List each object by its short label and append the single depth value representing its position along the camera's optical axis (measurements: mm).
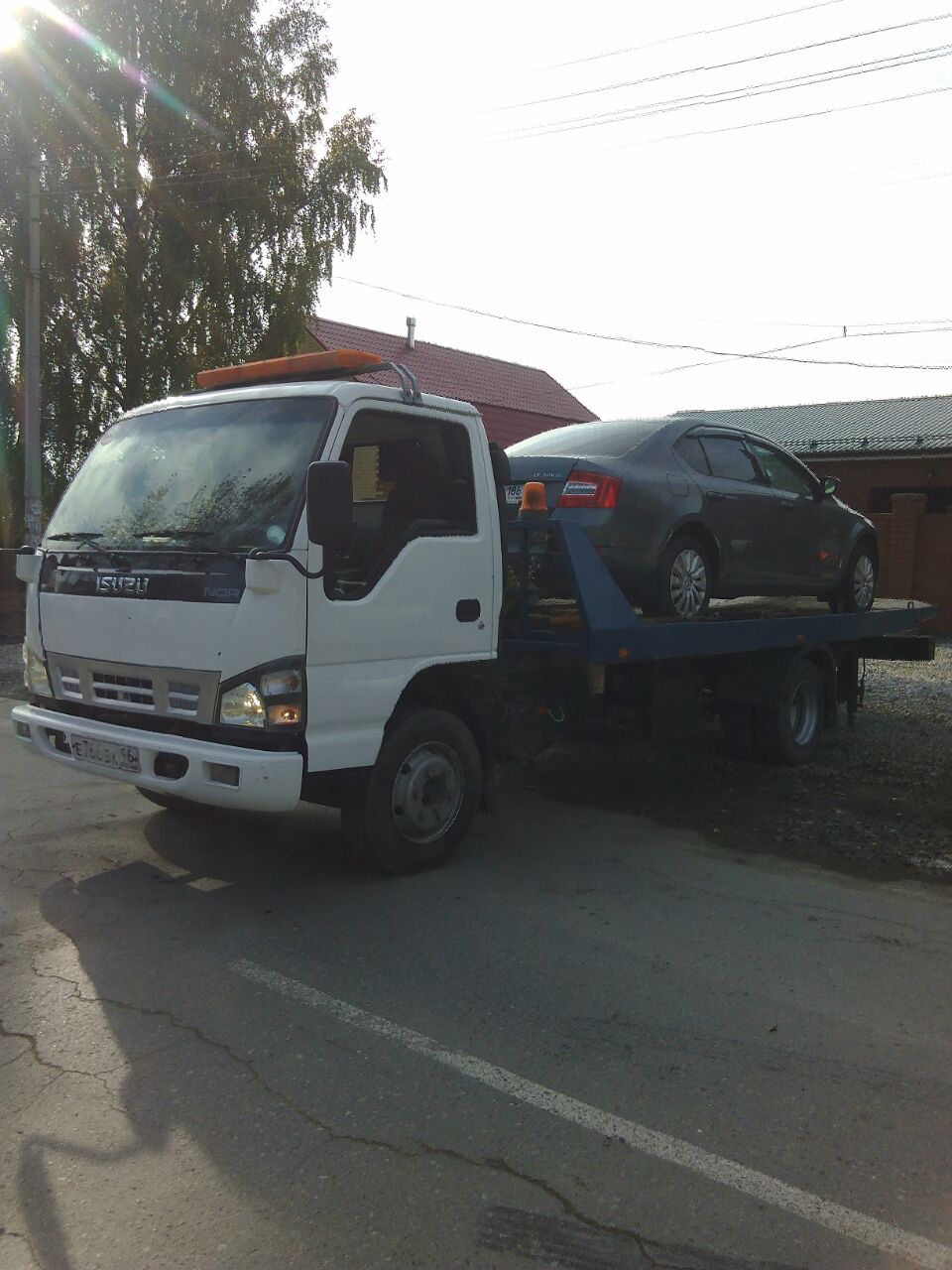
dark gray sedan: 6520
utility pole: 17625
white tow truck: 4719
